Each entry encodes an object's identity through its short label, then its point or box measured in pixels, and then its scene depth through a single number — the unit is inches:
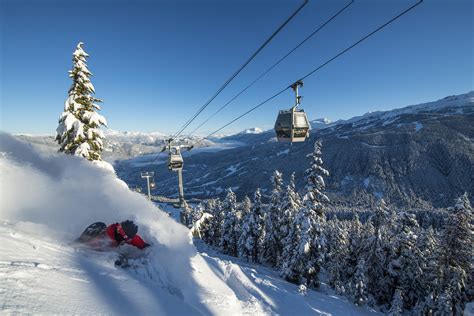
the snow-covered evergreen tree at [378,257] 1043.2
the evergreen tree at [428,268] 964.4
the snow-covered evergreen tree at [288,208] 1301.7
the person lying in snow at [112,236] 334.3
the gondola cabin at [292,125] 472.1
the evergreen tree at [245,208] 1790.1
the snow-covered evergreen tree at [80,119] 689.0
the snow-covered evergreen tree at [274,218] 1353.3
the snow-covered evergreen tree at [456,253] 890.7
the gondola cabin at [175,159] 803.4
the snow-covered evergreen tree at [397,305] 908.6
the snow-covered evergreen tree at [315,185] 1016.2
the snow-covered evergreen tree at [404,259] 1043.3
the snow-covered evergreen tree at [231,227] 1786.7
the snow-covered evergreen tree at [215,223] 2151.8
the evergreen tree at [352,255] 1300.4
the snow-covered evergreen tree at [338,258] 1417.6
